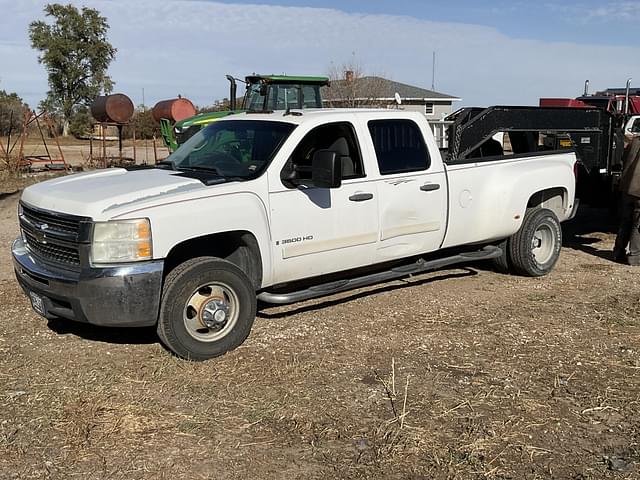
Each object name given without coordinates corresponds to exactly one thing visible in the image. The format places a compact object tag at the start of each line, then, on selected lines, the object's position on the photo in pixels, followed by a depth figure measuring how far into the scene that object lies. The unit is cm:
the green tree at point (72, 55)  5272
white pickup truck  494
